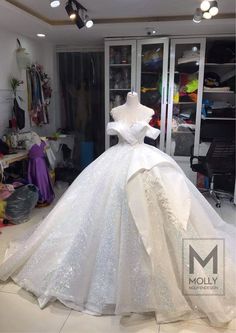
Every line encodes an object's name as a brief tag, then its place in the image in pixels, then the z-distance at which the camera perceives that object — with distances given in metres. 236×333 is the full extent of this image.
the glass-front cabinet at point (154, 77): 4.14
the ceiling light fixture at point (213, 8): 2.67
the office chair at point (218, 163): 3.67
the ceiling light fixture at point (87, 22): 3.20
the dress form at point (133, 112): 2.48
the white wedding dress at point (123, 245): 1.82
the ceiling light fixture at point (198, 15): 2.85
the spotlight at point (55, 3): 2.61
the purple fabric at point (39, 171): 3.66
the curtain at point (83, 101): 4.95
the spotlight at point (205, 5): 2.62
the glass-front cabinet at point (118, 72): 4.24
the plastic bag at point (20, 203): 3.24
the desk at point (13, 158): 3.24
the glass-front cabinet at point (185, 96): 4.10
